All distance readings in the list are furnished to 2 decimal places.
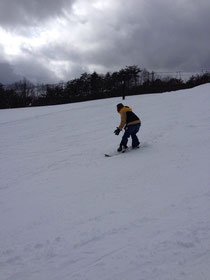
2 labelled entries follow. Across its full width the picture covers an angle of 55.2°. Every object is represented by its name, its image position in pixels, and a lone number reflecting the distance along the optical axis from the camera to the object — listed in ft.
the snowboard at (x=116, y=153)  21.69
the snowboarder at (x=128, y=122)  21.56
